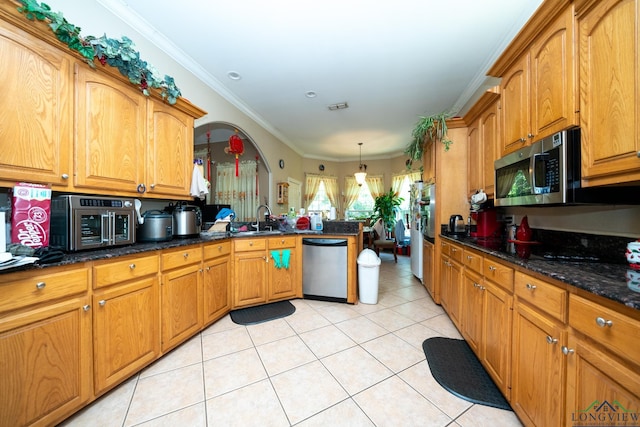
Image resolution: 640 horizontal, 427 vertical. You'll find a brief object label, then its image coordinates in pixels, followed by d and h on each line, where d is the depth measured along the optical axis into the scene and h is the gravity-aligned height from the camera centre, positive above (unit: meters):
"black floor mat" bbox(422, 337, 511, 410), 1.39 -1.12
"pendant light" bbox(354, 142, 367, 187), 5.51 +0.87
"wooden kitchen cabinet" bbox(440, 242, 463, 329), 2.07 -0.67
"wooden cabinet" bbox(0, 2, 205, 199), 1.19 +0.59
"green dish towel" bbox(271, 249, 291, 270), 2.75 -0.54
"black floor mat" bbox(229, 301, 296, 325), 2.38 -1.11
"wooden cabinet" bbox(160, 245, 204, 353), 1.74 -0.67
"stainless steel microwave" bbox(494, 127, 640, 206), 1.21 +0.20
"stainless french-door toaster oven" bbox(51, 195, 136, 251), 1.37 -0.05
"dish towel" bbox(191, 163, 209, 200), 2.29 +0.30
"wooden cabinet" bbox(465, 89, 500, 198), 2.06 +0.70
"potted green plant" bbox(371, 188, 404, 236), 5.88 +0.12
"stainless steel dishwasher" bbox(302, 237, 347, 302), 2.78 -0.70
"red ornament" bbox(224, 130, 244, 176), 2.98 +0.88
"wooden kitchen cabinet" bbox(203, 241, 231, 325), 2.18 -0.68
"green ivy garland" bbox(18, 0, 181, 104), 1.22 +1.06
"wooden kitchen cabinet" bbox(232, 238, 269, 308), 2.57 -0.67
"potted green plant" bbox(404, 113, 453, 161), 2.67 +1.01
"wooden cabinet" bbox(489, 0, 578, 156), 1.25 +0.87
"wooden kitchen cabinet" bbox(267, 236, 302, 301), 2.76 -0.74
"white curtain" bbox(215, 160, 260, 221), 4.82 +0.52
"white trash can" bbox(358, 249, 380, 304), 2.79 -0.78
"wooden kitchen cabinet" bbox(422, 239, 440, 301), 2.88 -0.76
